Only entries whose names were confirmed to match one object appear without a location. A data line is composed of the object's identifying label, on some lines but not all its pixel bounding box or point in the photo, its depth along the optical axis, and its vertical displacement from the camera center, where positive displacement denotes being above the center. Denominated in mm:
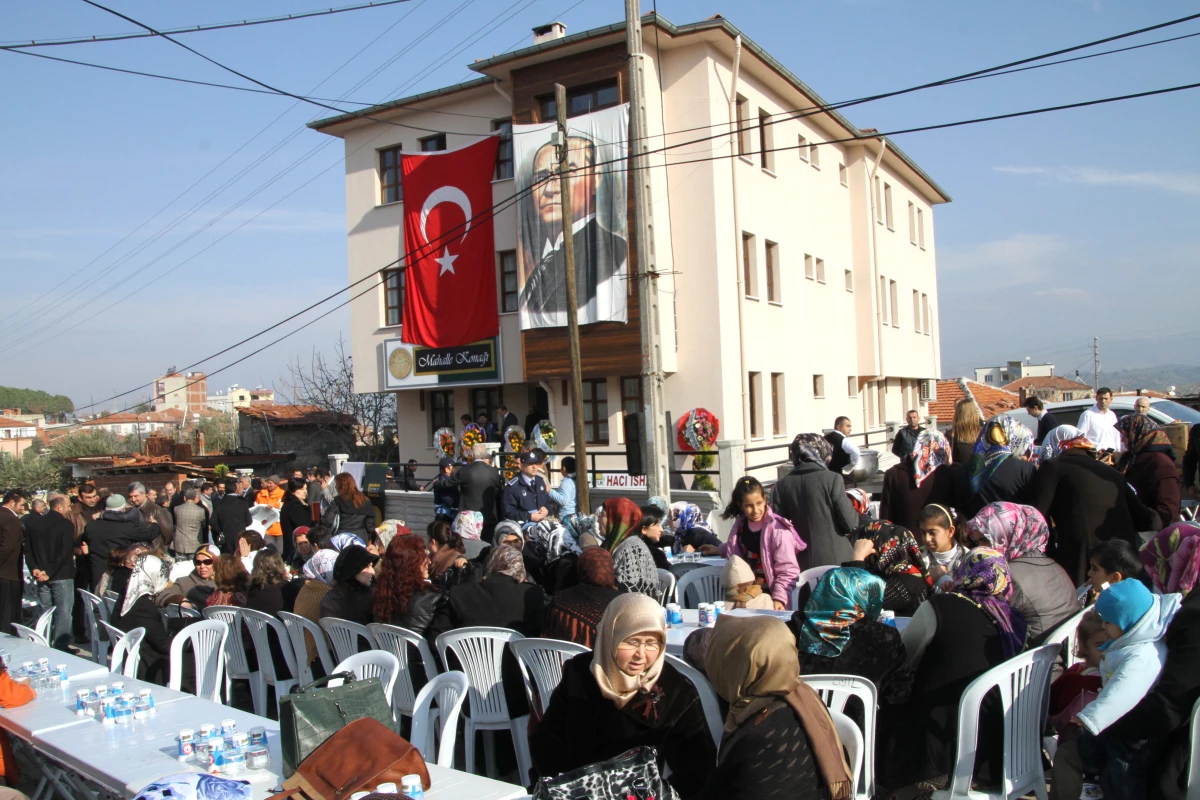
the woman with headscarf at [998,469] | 6996 -603
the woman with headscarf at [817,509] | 7227 -869
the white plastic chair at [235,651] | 7461 -1880
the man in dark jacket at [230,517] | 13023 -1340
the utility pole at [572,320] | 14328 +1428
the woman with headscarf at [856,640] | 4316 -1149
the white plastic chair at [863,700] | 4004 -1345
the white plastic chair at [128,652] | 6730 -1650
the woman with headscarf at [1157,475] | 7184 -723
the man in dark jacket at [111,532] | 10906 -1228
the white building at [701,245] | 18750 +3778
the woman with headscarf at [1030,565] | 4930 -967
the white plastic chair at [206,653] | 6673 -1682
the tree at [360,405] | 32112 +501
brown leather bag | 3535 -1354
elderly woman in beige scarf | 3537 -1166
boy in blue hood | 3799 -1212
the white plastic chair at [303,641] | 6746 -1640
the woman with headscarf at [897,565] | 5312 -1002
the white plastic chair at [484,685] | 5699 -1705
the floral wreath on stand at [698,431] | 18172 -529
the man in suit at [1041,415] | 11422 -321
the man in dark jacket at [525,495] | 11516 -1054
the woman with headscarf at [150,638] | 7480 -1716
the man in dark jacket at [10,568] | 10109 -1485
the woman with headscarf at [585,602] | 5102 -1091
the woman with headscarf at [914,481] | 7949 -748
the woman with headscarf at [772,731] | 3064 -1120
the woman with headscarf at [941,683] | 4238 -1351
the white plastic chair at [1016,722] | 3982 -1496
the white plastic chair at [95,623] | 9213 -1964
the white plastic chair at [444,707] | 4438 -1479
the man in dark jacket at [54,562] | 10695 -1520
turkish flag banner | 21281 +3942
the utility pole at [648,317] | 13102 +1292
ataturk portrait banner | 18438 +3868
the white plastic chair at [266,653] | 7113 -1799
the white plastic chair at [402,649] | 5984 -1552
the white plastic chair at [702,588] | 7699 -1566
